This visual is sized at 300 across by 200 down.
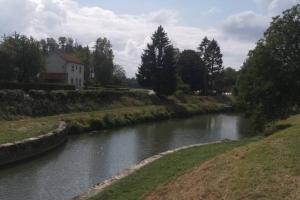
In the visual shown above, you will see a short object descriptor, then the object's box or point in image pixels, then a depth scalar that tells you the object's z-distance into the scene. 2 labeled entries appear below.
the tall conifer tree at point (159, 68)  73.69
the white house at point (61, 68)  80.95
